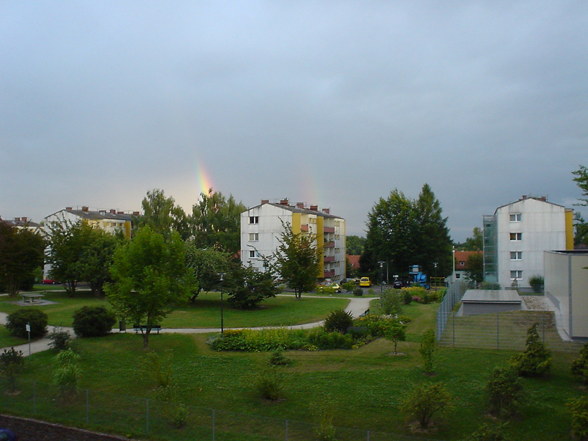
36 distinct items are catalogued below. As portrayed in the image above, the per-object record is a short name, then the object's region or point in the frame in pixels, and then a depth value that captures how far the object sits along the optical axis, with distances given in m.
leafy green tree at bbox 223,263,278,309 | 39.19
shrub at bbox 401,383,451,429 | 14.27
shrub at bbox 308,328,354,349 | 23.48
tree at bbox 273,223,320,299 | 47.25
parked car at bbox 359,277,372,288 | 72.19
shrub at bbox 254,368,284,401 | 16.97
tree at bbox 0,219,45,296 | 44.69
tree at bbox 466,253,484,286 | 75.82
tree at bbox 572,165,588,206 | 18.30
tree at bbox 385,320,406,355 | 21.88
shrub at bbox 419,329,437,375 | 18.67
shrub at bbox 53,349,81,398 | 17.53
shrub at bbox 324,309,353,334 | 25.83
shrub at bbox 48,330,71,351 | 22.87
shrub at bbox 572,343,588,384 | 16.92
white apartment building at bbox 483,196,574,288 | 54.56
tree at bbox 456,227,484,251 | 107.19
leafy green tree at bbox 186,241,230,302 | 41.03
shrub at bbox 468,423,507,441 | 12.07
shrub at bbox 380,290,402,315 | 34.22
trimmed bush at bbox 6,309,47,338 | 25.73
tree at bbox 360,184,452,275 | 72.44
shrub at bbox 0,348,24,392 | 19.03
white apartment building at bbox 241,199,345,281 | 70.12
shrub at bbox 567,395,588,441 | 12.79
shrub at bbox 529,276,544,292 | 48.64
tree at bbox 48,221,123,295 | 46.03
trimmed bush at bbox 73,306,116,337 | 25.41
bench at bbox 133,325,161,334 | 23.80
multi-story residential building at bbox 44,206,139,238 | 82.19
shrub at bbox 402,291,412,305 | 44.72
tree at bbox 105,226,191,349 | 22.58
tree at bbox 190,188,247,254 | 79.25
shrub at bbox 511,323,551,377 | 17.78
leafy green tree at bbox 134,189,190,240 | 75.94
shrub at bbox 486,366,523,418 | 14.70
